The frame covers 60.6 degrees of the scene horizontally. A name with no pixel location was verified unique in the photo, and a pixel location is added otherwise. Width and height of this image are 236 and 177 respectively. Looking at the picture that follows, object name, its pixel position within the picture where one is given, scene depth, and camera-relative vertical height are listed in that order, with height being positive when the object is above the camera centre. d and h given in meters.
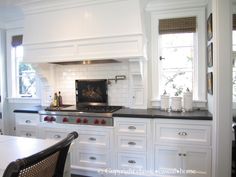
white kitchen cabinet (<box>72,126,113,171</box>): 2.72 -0.88
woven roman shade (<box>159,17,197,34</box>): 2.88 +0.85
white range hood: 2.66 +0.78
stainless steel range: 2.72 -0.43
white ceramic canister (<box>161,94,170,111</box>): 2.87 -0.26
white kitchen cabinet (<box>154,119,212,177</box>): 2.39 -0.78
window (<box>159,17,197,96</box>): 2.97 +0.43
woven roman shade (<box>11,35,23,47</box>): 3.85 +0.87
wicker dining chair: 0.72 -0.32
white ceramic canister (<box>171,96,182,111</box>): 2.78 -0.27
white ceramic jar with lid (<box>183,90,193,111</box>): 2.77 -0.24
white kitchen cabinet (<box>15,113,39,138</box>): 3.16 -0.61
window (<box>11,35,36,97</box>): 3.95 +0.19
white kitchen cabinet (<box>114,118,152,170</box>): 2.59 -0.77
